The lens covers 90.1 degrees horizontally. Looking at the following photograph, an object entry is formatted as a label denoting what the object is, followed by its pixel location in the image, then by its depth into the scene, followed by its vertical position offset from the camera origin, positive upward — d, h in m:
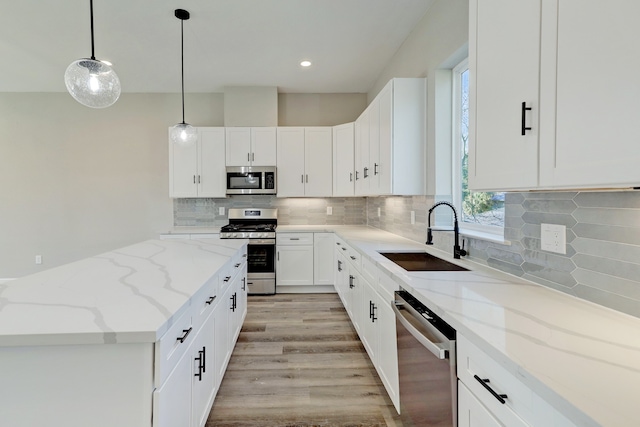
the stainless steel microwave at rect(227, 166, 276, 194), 4.36 +0.32
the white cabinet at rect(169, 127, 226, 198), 4.36 +0.51
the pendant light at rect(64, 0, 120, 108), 1.80 +0.70
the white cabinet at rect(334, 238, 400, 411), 1.84 -0.81
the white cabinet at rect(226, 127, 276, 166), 4.39 +0.79
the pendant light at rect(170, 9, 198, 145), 3.00 +0.67
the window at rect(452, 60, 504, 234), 2.31 +0.36
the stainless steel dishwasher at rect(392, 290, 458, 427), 1.12 -0.66
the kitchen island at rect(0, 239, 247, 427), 1.01 -0.49
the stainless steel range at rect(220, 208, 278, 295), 4.16 -0.70
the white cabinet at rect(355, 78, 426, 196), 2.66 +0.56
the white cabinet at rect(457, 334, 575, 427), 0.74 -0.52
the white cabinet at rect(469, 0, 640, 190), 0.81 +0.35
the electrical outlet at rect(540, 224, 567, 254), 1.33 -0.15
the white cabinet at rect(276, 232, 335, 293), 4.26 -0.75
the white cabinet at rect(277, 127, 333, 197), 4.46 +0.59
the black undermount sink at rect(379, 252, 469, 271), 1.97 -0.40
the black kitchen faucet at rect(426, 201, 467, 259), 2.06 -0.29
